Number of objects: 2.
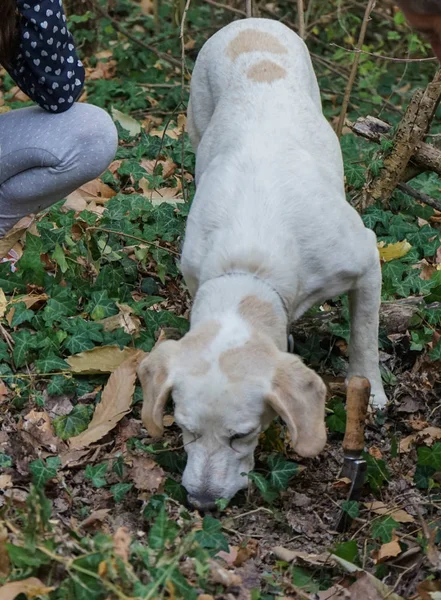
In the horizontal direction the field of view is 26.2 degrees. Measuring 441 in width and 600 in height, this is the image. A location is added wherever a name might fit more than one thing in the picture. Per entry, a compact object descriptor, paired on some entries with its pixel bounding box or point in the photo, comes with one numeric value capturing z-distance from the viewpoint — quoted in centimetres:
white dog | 329
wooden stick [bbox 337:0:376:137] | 553
